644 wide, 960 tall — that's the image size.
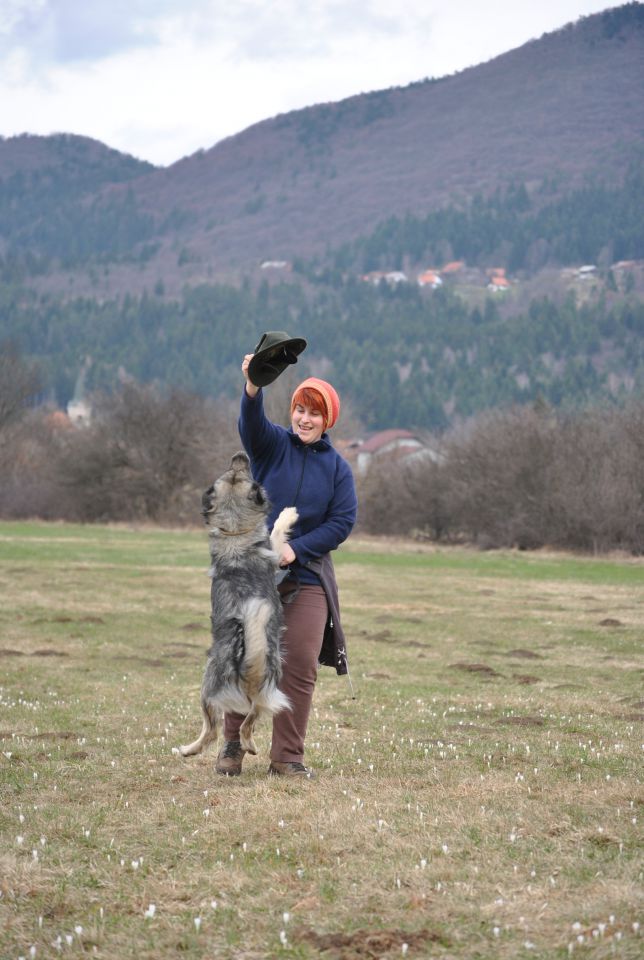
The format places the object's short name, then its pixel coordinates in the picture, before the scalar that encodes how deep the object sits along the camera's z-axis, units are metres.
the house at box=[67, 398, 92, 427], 185.69
